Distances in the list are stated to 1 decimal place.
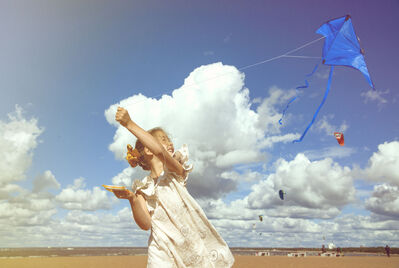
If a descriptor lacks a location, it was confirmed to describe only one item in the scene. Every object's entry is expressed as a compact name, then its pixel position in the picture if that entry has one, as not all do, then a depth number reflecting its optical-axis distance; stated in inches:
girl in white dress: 107.0
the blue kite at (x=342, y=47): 175.5
